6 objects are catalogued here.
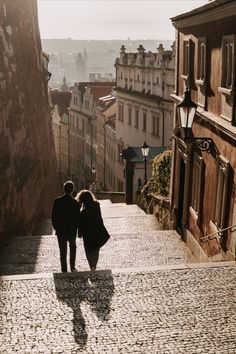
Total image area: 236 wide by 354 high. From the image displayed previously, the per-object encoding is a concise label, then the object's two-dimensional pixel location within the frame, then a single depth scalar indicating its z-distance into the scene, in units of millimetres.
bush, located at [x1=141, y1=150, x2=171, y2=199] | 17703
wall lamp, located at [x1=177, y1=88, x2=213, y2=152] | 9602
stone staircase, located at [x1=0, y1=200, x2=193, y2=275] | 10328
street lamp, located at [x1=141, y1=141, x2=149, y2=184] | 20719
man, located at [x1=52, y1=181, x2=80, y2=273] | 8641
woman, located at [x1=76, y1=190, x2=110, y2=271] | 8750
